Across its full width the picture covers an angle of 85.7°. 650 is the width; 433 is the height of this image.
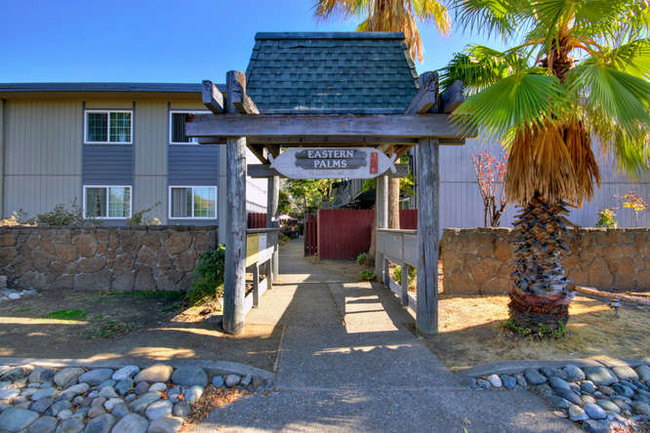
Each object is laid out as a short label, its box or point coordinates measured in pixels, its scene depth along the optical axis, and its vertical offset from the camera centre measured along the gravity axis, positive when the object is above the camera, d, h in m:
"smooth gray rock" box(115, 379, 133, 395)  3.11 -1.42
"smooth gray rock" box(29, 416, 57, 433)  2.62 -1.49
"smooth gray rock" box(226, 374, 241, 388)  3.34 -1.47
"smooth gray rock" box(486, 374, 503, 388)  3.34 -1.49
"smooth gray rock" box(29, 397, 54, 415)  2.86 -1.46
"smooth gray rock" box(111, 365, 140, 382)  3.26 -1.37
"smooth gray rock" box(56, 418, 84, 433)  2.62 -1.50
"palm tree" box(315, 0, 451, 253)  9.77 +6.11
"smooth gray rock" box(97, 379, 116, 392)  3.13 -1.41
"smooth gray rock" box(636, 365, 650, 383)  3.42 -1.48
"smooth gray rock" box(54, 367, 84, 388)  3.21 -1.38
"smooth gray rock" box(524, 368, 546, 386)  3.35 -1.47
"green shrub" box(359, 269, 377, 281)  8.45 -1.20
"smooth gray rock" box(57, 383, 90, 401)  3.01 -1.43
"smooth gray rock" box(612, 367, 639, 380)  3.44 -1.48
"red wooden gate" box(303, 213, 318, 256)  14.55 -0.55
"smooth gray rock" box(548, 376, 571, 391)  3.22 -1.48
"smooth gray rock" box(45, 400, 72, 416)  2.84 -1.47
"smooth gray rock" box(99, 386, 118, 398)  3.02 -1.43
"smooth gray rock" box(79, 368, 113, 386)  3.24 -1.38
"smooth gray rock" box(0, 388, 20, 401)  3.00 -1.43
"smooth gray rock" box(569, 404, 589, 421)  2.80 -1.53
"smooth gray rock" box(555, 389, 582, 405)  3.04 -1.52
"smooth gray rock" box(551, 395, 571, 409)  2.98 -1.53
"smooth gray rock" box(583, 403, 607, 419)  2.82 -1.53
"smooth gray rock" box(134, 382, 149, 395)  3.14 -1.45
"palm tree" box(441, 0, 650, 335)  3.74 +1.29
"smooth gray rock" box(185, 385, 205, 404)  3.05 -1.48
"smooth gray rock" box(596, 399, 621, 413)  2.95 -1.55
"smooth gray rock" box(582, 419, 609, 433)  2.63 -1.54
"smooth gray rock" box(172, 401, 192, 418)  2.86 -1.51
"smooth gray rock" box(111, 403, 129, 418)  2.82 -1.49
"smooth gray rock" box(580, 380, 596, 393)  3.26 -1.52
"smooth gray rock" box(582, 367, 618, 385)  3.38 -1.47
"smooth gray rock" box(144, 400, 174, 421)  2.80 -1.48
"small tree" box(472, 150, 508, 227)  12.12 +1.80
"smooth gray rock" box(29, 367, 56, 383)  3.28 -1.38
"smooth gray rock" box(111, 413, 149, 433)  2.63 -1.50
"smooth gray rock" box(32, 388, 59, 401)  3.00 -1.43
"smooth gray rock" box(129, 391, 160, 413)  2.89 -1.46
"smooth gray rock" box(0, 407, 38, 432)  2.63 -1.47
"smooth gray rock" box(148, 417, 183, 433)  2.63 -1.51
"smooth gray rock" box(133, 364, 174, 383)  3.27 -1.38
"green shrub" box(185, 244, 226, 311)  5.88 -0.87
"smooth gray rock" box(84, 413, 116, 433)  2.62 -1.50
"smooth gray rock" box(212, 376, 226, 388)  3.32 -1.47
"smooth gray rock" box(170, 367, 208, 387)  3.28 -1.42
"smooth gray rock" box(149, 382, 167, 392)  3.16 -1.45
